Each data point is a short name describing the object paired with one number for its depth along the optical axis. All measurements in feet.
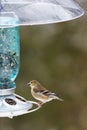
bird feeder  15.19
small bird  18.86
